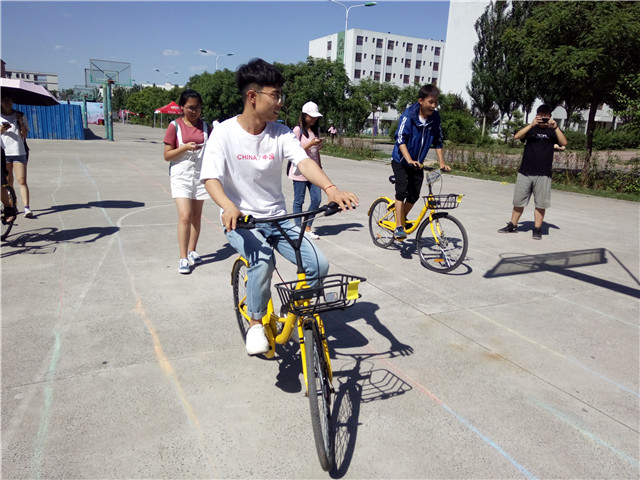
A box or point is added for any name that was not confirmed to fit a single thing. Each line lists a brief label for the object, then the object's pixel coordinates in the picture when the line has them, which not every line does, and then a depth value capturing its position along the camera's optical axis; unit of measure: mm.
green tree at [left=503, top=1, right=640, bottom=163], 12641
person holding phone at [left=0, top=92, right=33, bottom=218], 7016
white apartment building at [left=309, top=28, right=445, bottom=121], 83938
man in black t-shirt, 7340
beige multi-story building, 130600
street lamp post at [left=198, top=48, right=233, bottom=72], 52653
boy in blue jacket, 5912
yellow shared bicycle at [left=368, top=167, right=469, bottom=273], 5629
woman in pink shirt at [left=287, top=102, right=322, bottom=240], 6566
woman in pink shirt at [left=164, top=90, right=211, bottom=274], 5195
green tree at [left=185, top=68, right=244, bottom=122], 47188
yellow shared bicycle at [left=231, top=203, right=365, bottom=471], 2363
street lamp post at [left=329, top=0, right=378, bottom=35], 40803
